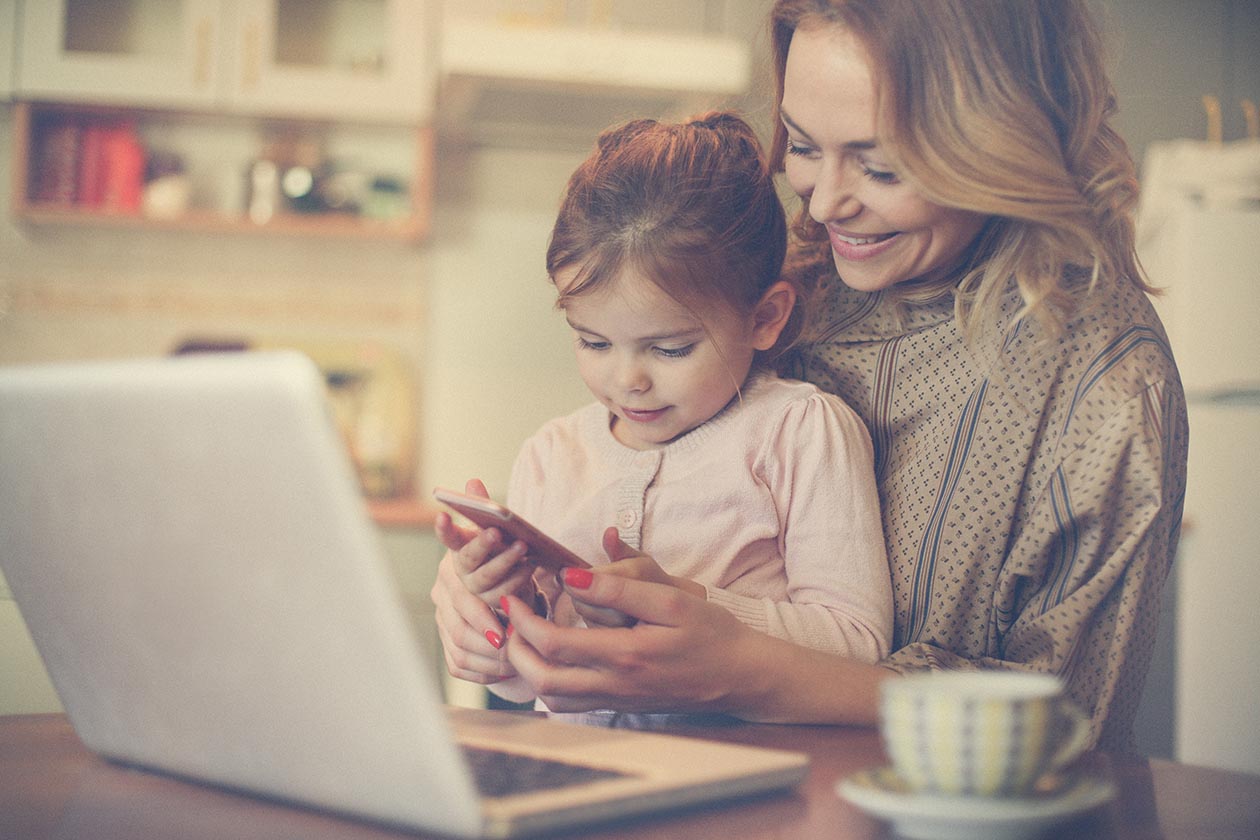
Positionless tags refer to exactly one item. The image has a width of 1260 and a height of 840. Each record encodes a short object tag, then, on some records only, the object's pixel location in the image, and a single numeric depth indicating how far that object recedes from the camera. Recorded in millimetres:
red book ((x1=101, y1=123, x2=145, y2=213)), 3307
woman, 1101
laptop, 531
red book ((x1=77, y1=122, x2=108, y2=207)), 3297
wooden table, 625
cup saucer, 571
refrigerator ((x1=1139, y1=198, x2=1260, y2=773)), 2994
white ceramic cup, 580
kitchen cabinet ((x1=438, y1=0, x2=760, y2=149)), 2889
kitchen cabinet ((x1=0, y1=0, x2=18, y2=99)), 3182
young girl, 1165
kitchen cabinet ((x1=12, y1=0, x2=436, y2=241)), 3219
